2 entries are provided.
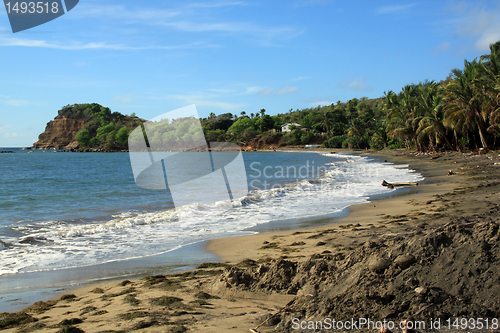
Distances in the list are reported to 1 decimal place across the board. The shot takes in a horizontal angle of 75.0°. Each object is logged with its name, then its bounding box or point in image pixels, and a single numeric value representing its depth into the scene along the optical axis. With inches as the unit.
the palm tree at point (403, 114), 1870.1
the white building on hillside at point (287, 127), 5009.8
